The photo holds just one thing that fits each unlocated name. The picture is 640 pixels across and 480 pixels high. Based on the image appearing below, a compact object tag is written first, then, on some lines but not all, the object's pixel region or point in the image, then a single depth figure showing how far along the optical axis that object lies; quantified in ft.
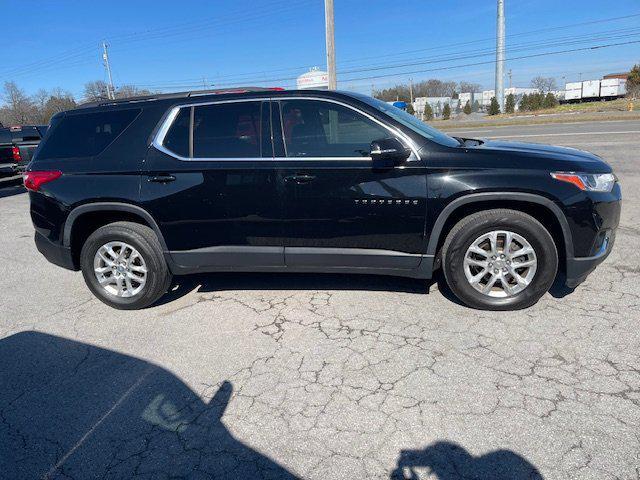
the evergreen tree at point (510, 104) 175.30
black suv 11.69
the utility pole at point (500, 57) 159.63
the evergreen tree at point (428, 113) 173.36
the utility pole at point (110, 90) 183.25
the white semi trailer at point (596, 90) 205.16
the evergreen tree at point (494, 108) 156.70
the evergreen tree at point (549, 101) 164.11
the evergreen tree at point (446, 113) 168.04
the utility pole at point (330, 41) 47.93
